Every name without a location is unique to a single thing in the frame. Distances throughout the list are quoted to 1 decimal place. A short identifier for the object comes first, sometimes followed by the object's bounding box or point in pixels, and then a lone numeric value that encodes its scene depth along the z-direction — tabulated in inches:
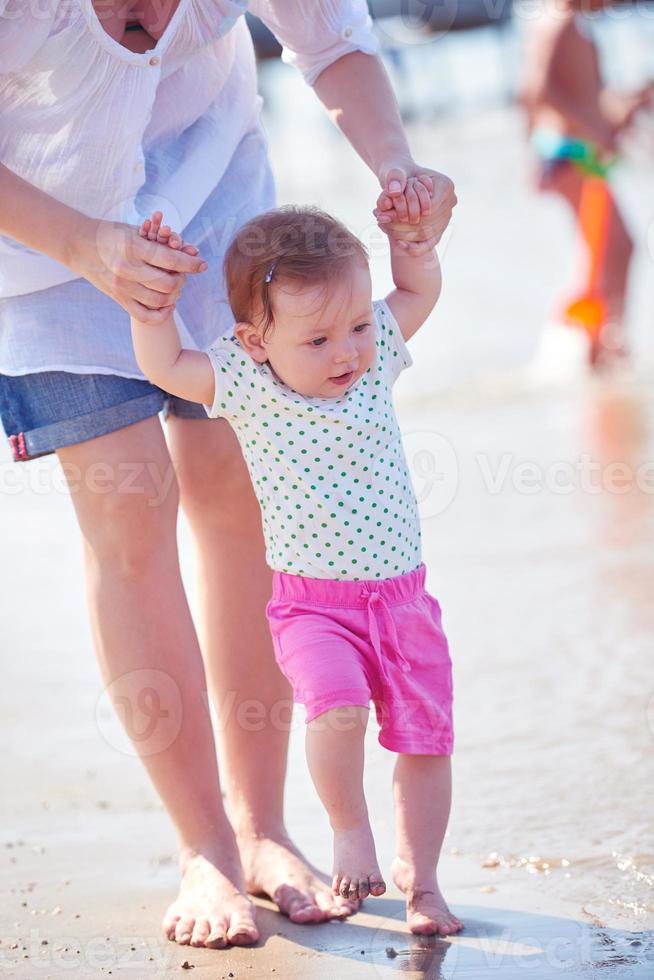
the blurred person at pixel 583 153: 599.2
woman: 293.8
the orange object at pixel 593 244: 602.4
